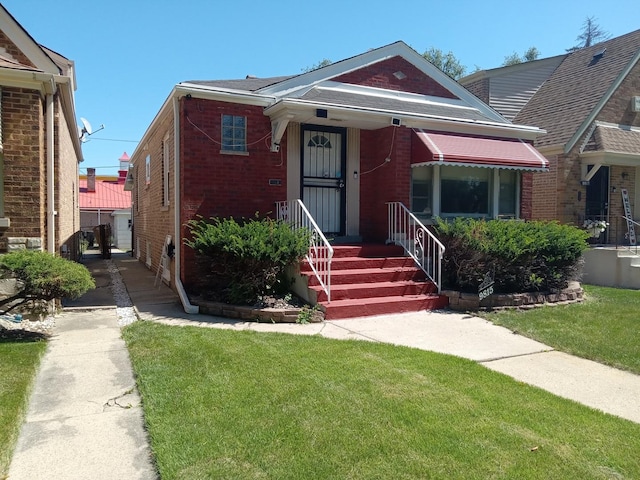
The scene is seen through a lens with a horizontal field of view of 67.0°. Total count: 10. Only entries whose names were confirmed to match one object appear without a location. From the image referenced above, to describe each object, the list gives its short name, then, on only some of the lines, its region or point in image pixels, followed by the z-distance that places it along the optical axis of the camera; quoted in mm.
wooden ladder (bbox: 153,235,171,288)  9750
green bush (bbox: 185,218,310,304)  7090
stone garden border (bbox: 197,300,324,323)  7012
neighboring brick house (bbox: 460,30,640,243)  12742
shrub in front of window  8008
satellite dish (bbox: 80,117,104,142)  17844
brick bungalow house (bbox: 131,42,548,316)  8414
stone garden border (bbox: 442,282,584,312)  7891
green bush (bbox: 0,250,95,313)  5672
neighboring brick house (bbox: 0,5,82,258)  6664
